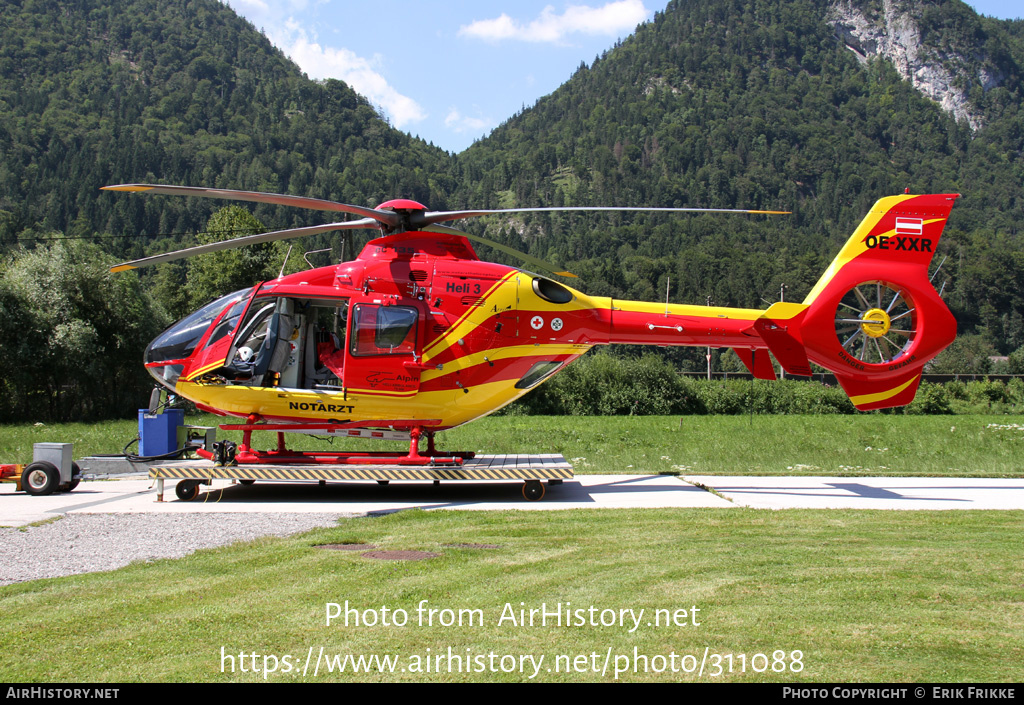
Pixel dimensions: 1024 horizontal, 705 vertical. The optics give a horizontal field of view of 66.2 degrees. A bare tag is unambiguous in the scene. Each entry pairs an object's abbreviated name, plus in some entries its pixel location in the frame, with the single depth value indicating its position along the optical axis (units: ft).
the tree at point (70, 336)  123.85
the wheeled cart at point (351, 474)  40.32
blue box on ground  46.26
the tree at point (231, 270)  177.99
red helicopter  42.60
